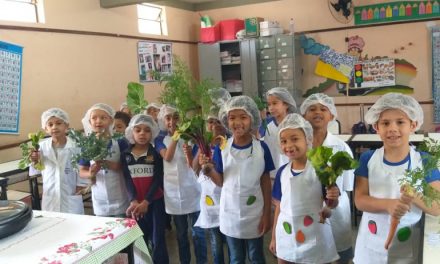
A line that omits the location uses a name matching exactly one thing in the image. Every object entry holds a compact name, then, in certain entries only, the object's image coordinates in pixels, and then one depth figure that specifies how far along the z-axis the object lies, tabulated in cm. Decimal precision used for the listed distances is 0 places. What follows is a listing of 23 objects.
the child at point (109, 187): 253
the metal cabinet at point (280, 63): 613
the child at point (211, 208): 238
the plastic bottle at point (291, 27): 644
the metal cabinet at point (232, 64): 630
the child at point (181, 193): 258
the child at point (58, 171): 272
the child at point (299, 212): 182
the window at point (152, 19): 602
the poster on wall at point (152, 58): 589
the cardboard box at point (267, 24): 618
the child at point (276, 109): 283
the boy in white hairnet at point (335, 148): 204
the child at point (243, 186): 212
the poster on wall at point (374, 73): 607
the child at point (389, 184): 158
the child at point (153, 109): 382
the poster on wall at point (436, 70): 573
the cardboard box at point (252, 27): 630
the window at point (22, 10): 404
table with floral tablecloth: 121
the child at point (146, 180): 253
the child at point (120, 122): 327
